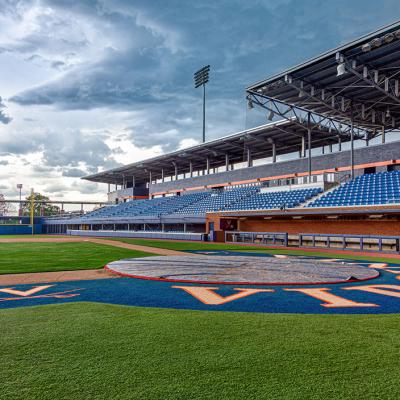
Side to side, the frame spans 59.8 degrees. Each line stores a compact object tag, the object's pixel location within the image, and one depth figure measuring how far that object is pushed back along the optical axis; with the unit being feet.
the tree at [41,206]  383.80
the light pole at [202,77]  218.79
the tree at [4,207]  456.36
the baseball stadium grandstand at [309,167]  71.15
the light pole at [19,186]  301.26
